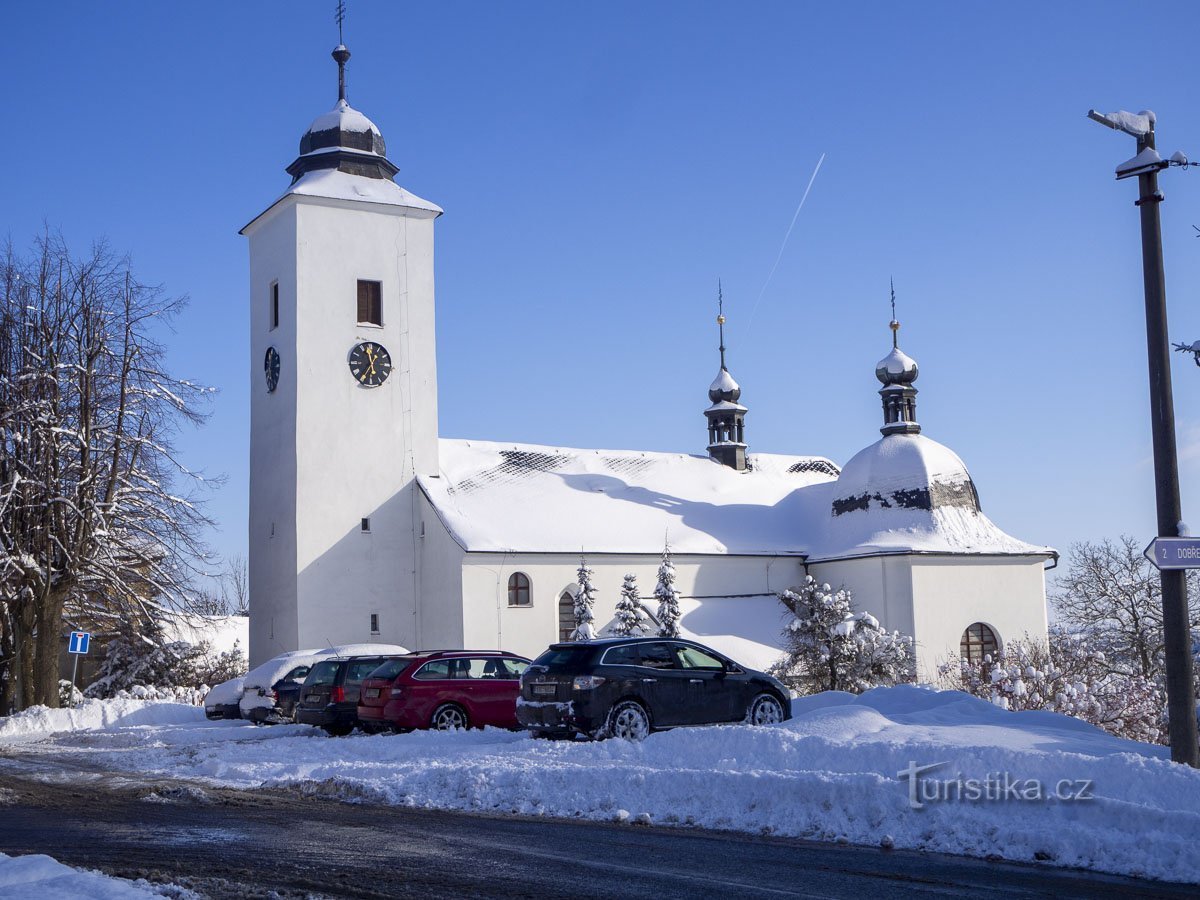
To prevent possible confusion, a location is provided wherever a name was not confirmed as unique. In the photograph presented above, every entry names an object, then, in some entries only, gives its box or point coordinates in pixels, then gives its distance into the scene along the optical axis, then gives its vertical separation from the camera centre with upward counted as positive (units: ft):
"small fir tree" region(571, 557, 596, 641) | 123.95 +0.83
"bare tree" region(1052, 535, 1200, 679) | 130.11 -1.12
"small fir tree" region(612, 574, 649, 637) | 122.01 -0.55
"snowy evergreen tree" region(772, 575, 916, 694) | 111.14 -3.73
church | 129.18 +9.62
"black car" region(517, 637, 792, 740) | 56.95 -3.65
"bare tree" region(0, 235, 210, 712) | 101.76 +10.76
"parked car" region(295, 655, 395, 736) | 72.18 -4.43
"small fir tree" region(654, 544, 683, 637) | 126.11 +0.51
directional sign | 38.29 +1.27
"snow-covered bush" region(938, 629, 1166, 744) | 96.37 -7.04
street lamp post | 38.47 +4.99
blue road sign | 101.09 -1.70
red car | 67.00 -4.11
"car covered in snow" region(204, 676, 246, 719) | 95.91 -6.10
